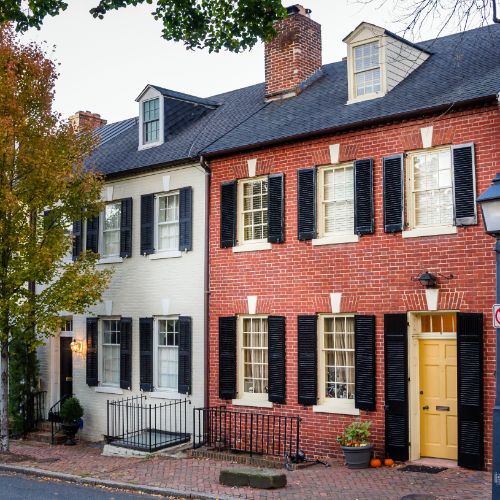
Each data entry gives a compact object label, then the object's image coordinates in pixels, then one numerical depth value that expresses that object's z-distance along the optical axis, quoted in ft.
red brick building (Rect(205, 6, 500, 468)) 43.52
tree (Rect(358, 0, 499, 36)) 23.67
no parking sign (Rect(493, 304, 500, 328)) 26.63
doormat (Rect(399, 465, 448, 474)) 42.66
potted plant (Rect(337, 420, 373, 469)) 44.73
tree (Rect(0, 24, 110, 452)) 53.36
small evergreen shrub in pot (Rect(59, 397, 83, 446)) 61.26
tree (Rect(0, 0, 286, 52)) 29.04
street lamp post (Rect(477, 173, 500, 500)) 25.38
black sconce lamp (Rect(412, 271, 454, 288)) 44.11
